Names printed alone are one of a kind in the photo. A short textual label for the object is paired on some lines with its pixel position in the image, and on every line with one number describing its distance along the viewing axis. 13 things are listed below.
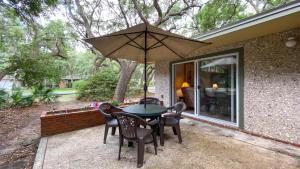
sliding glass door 4.24
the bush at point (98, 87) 9.84
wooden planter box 3.82
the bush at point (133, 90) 11.38
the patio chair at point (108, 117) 3.29
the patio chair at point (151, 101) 4.25
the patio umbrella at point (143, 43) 2.55
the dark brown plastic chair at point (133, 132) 2.48
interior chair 5.45
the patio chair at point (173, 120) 3.16
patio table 2.91
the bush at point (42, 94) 8.62
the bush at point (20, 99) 7.58
